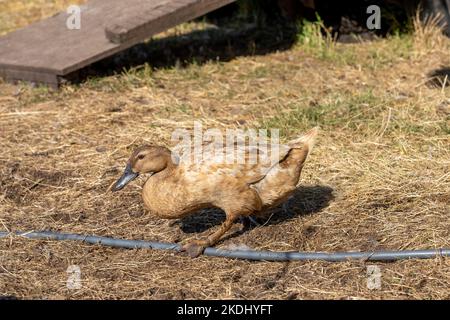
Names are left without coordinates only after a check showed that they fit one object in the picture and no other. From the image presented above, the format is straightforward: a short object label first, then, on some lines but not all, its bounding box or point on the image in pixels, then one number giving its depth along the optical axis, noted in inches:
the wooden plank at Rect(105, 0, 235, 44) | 494.8
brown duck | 315.1
